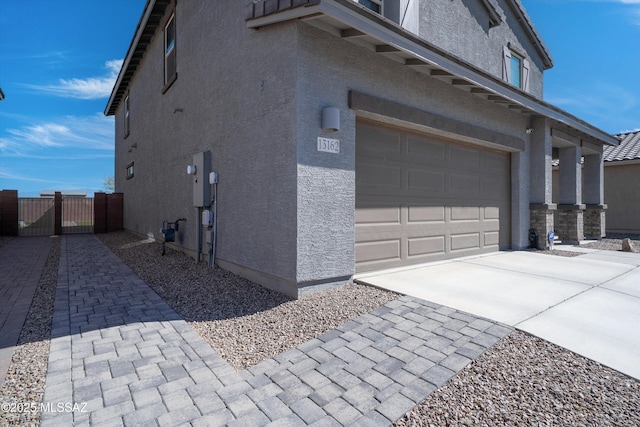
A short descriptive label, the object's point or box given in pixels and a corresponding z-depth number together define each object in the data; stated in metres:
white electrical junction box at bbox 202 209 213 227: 6.48
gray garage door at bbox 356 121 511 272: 5.51
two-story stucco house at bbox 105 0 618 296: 4.53
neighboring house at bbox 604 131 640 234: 13.71
